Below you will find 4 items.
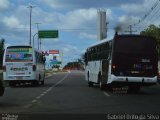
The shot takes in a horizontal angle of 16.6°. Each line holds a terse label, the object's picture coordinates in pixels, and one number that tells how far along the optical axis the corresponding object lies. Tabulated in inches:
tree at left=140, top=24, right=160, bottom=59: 3321.4
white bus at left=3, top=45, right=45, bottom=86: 1473.9
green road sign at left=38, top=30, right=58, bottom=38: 3417.8
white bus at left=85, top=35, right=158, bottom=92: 1154.0
